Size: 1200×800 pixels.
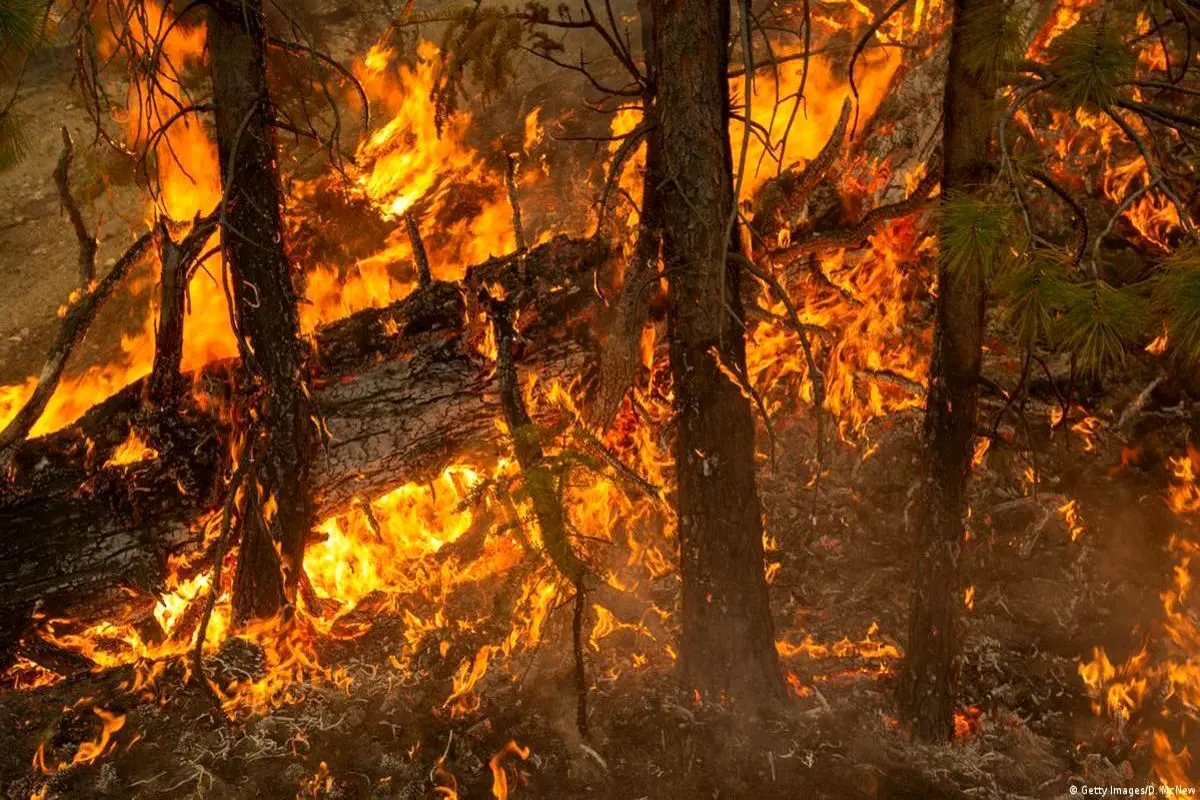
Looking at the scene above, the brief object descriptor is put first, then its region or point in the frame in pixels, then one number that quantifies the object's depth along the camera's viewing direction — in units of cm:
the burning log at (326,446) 488
